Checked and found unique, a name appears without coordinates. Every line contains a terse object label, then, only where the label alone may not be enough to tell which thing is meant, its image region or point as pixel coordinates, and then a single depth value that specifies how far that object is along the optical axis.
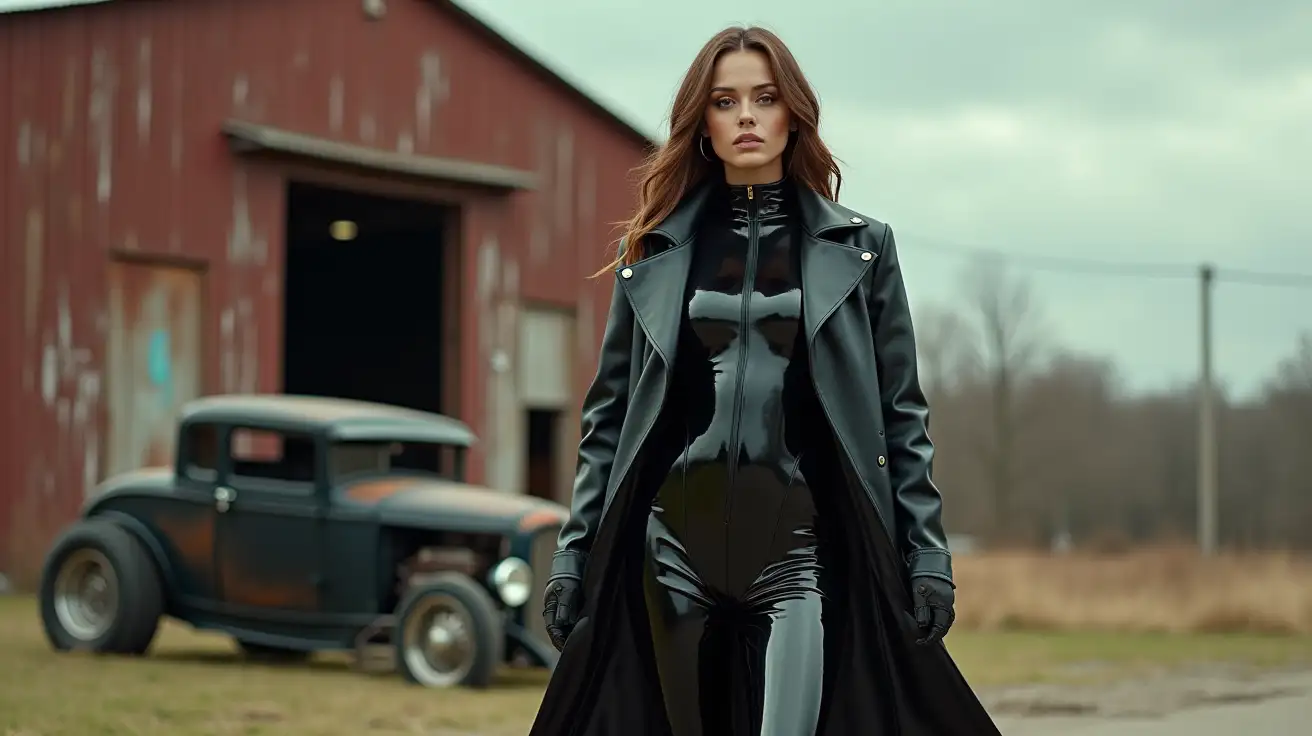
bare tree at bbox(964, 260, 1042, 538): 54.59
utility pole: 30.03
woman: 3.87
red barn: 18.12
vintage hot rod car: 11.16
